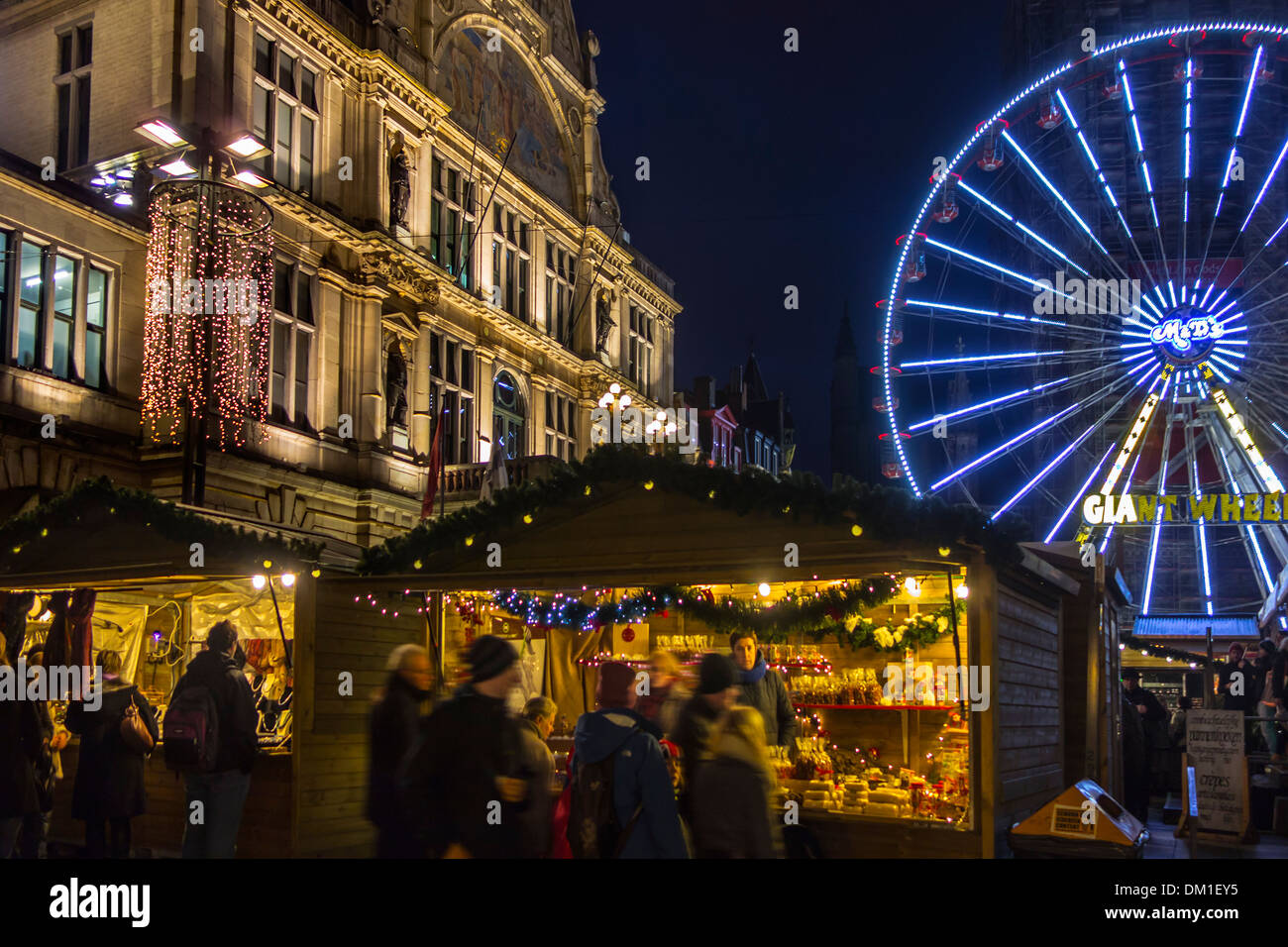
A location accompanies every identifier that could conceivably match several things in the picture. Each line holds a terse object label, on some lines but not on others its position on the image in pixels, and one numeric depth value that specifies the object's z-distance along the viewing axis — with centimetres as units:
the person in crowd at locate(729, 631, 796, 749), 1088
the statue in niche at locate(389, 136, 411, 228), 2828
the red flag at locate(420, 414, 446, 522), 2503
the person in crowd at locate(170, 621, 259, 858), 970
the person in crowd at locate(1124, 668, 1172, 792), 1734
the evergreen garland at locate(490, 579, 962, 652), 1262
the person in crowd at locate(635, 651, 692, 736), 784
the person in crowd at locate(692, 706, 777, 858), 687
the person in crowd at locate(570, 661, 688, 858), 670
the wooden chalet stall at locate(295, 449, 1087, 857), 994
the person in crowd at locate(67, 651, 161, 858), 1043
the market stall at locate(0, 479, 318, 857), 1180
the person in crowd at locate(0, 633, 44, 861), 982
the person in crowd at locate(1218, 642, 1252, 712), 1549
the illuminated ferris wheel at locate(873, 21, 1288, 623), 2153
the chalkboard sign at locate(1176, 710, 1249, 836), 1341
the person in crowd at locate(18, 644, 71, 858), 1016
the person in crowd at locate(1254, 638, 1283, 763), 1538
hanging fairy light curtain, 2062
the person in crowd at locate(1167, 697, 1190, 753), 1850
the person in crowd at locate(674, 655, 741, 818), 700
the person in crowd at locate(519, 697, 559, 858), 627
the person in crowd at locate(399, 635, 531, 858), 612
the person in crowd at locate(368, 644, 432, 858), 678
